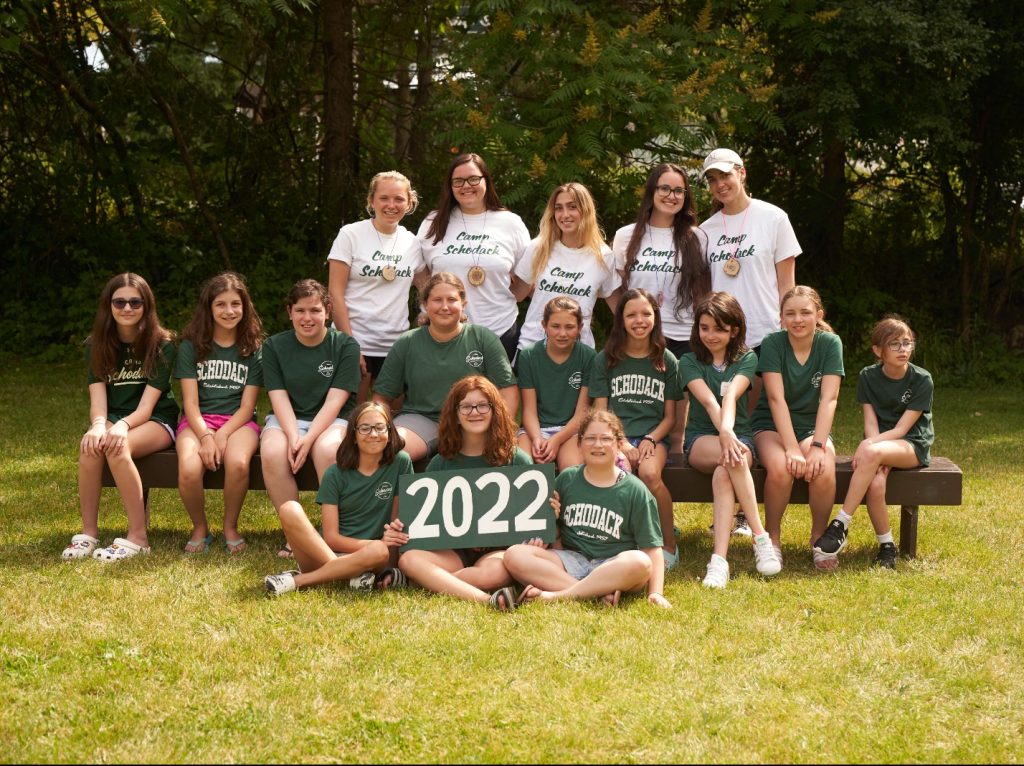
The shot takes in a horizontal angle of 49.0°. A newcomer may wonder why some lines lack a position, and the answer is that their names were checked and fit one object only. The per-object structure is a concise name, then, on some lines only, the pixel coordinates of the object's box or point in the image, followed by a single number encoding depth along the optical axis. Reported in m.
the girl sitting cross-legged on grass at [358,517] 4.98
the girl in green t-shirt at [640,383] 5.63
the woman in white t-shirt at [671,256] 5.94
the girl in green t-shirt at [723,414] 5.37
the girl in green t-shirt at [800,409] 5.50
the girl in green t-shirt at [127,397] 5.70
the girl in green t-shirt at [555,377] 5.69
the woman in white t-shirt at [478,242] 6.05
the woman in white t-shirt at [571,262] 6.07
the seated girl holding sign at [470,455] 4.99
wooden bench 5.59
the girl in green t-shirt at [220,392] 5.72
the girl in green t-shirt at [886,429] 5.52
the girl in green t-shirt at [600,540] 4.79
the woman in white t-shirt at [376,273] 6.12
